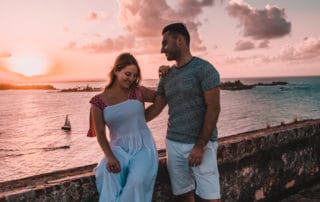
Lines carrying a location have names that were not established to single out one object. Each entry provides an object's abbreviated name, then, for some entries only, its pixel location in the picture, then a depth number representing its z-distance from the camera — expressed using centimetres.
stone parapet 263
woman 249
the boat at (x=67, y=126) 5772
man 267
